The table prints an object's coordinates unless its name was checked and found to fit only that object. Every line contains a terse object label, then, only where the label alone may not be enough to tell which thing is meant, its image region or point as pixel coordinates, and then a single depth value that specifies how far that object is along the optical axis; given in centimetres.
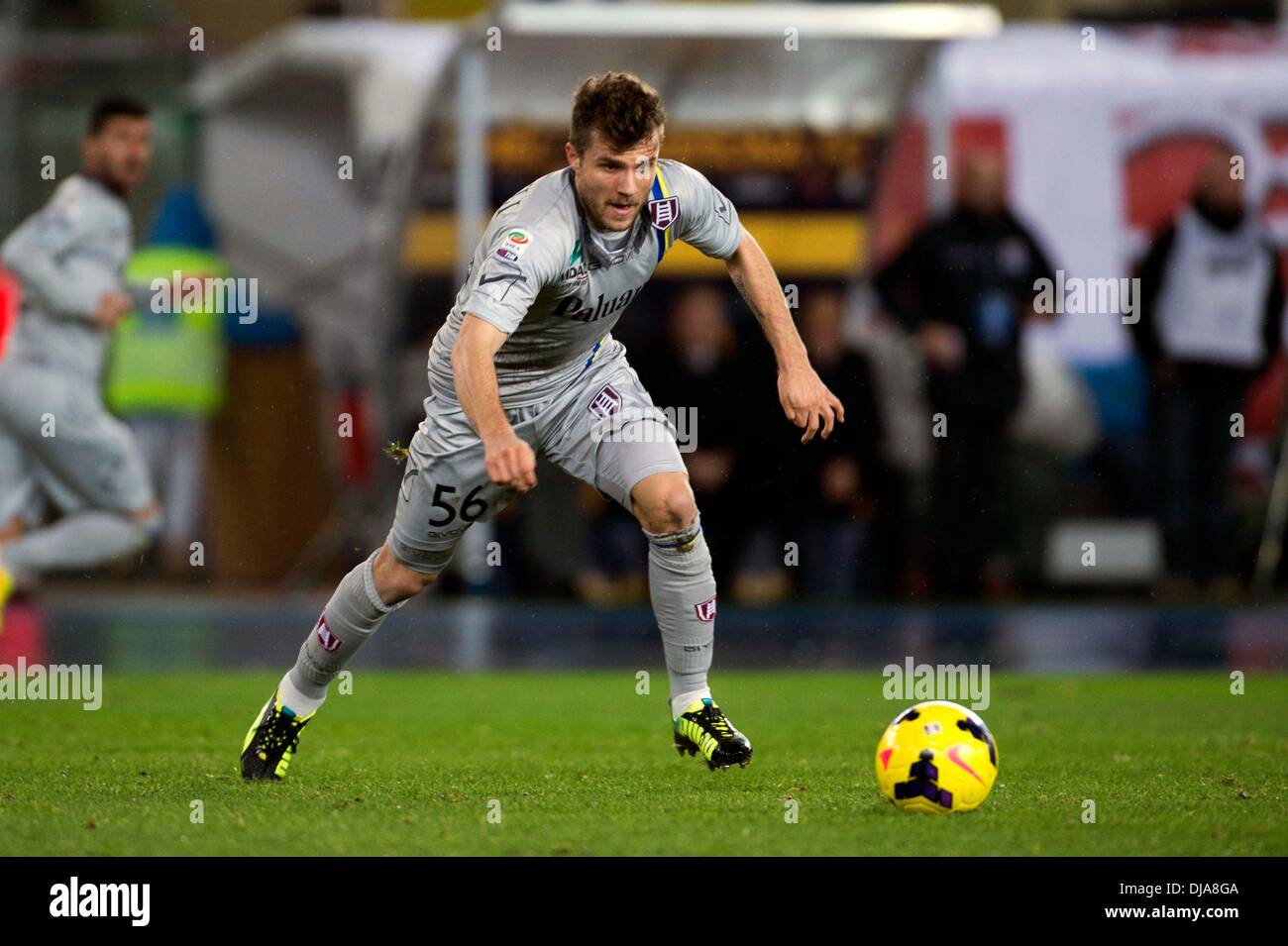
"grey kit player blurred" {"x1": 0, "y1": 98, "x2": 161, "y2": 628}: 1198
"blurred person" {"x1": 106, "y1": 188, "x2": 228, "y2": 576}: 1567
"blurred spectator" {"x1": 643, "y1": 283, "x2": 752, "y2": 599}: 1338
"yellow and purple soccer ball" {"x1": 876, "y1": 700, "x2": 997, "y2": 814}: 578
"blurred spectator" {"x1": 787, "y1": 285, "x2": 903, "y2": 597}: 1350
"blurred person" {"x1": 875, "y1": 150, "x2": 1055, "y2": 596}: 1311
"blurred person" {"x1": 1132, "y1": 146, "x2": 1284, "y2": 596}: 1415
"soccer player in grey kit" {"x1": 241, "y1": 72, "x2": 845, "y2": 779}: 643
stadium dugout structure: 1480
